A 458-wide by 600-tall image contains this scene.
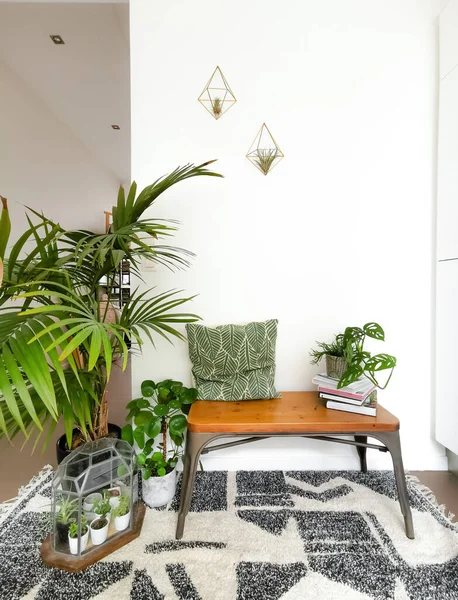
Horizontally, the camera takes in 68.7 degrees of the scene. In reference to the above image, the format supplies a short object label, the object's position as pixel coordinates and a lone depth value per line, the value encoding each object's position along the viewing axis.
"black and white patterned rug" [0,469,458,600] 1.08
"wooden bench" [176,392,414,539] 1.32
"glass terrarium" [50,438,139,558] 1.16
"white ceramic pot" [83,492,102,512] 1.20
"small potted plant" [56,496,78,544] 1.16
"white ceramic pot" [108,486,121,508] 1.28
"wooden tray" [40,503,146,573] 1.15
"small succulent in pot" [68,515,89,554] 1.16
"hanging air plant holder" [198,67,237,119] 1.78
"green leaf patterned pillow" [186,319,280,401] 1.62
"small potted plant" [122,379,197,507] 1.45
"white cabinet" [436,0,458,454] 1.63
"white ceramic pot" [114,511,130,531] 1.26
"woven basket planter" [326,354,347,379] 1.57
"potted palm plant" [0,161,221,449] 0.83
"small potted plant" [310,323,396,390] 1.47
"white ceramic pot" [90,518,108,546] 1.18
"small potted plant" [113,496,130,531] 1.27
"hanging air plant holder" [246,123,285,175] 1.79
